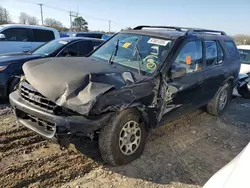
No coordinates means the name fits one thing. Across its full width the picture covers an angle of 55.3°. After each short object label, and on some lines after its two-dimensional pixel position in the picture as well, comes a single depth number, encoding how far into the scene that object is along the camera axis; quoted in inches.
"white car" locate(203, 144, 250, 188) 65.6
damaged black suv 107.3
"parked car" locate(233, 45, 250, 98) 276.7
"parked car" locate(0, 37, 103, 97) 200.8
